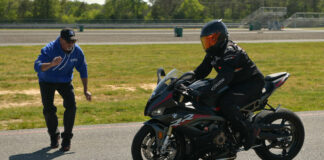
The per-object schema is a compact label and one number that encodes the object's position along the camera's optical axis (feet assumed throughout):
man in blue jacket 35.12
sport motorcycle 27.99
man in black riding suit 28.55
